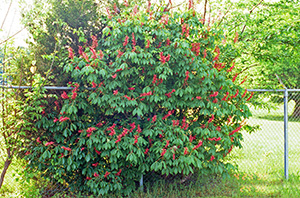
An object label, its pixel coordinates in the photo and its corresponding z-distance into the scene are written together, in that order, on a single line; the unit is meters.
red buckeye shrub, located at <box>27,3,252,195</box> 3.62
